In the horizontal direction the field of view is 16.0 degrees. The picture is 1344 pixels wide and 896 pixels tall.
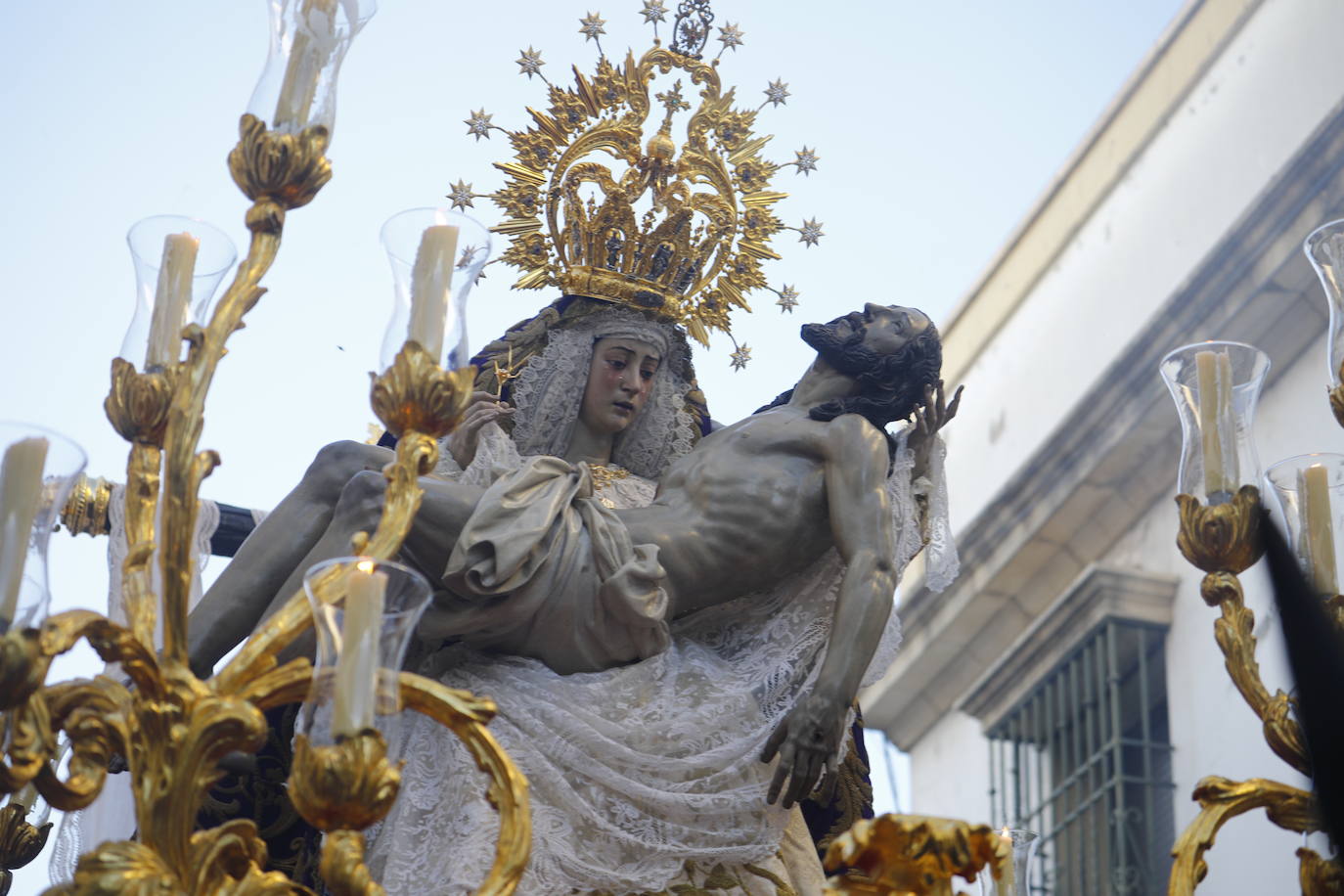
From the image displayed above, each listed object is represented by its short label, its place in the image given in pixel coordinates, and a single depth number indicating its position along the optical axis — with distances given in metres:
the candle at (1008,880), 8.07
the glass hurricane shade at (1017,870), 8.27
